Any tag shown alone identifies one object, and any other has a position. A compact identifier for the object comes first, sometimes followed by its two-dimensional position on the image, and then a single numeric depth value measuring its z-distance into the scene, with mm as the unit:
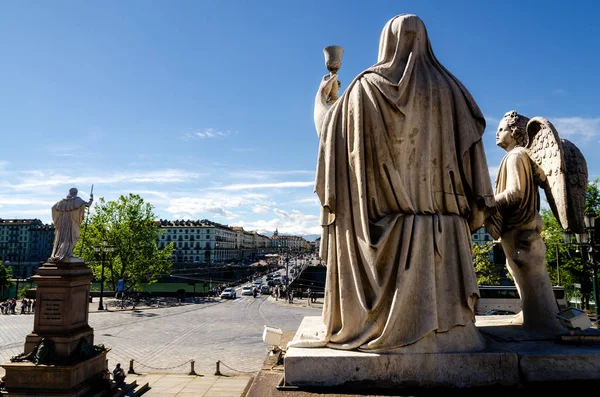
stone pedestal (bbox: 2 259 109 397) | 9008
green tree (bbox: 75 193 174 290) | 34719
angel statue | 3539
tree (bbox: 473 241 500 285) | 28606
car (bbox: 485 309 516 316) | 17180
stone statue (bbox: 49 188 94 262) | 10719
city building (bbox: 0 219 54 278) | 99938
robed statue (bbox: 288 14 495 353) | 2828
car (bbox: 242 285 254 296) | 41812
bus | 20328
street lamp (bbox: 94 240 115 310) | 27375
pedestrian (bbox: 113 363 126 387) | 10195
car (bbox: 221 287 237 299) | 37500
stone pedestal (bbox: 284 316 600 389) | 2637
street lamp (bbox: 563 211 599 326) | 9709
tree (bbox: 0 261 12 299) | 41938
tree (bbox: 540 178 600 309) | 22734
